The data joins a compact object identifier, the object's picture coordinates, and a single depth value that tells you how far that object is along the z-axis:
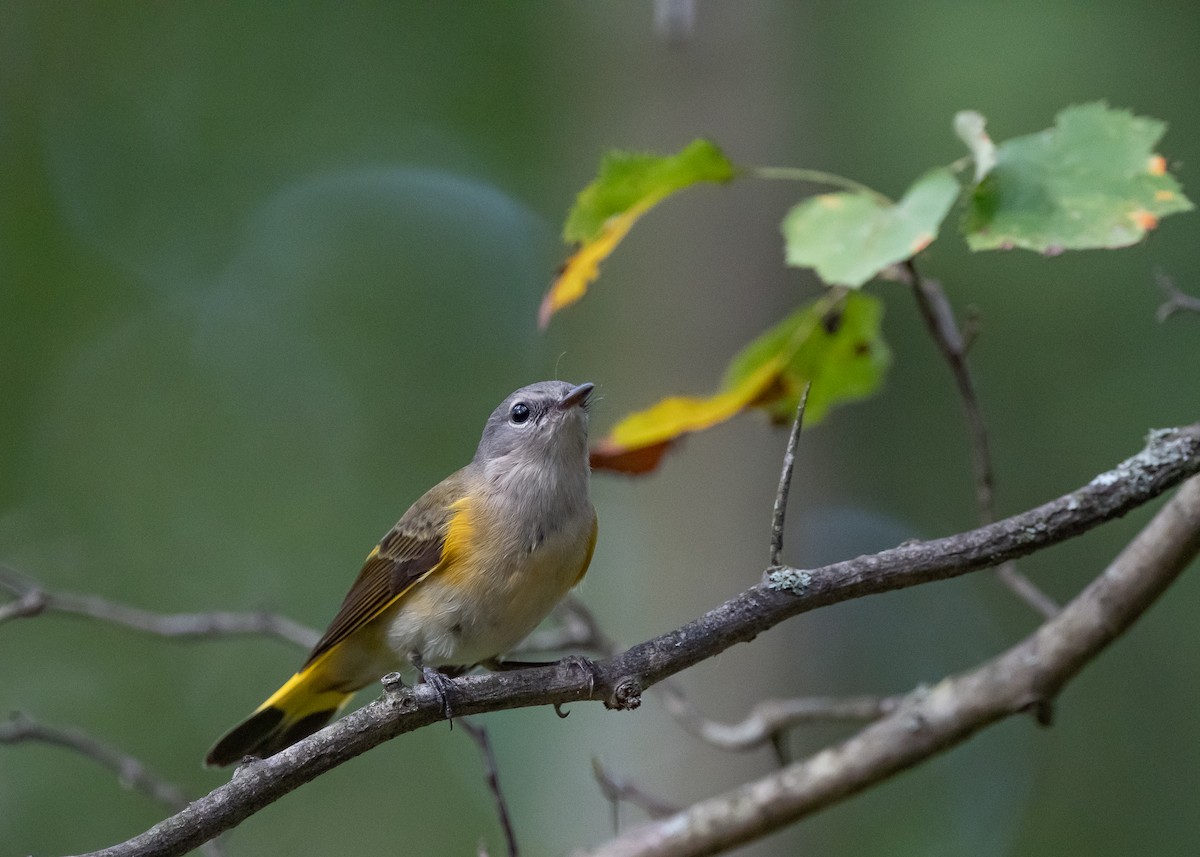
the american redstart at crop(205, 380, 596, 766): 6.24
